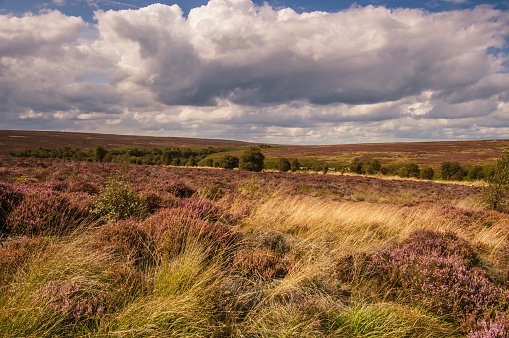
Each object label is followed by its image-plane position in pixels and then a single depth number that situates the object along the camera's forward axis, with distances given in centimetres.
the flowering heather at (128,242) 340
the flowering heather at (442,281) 279
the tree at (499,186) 1051
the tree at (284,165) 4888
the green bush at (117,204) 500
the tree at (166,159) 5251
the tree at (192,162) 5628
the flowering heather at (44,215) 410
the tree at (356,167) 4669
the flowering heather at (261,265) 336
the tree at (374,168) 4512
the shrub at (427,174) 4200
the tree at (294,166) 4972
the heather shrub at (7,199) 446
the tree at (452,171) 4078
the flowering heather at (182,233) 370
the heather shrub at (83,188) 739
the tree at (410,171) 4291
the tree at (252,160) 4282
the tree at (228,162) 4438
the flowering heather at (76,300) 218
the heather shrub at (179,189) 847
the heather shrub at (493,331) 224
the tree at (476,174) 3947
